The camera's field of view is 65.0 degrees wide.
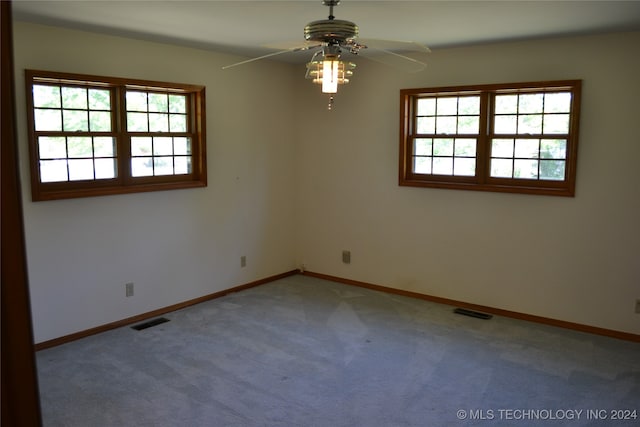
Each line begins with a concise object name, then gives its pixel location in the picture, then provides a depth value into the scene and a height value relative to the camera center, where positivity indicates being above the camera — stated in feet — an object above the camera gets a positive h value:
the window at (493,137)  14.42 +0.62
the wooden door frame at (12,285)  2.38 -0.64
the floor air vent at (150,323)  14.51 -4.92
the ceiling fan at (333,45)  7.93 +1.89
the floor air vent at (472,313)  15.52 -4.88
